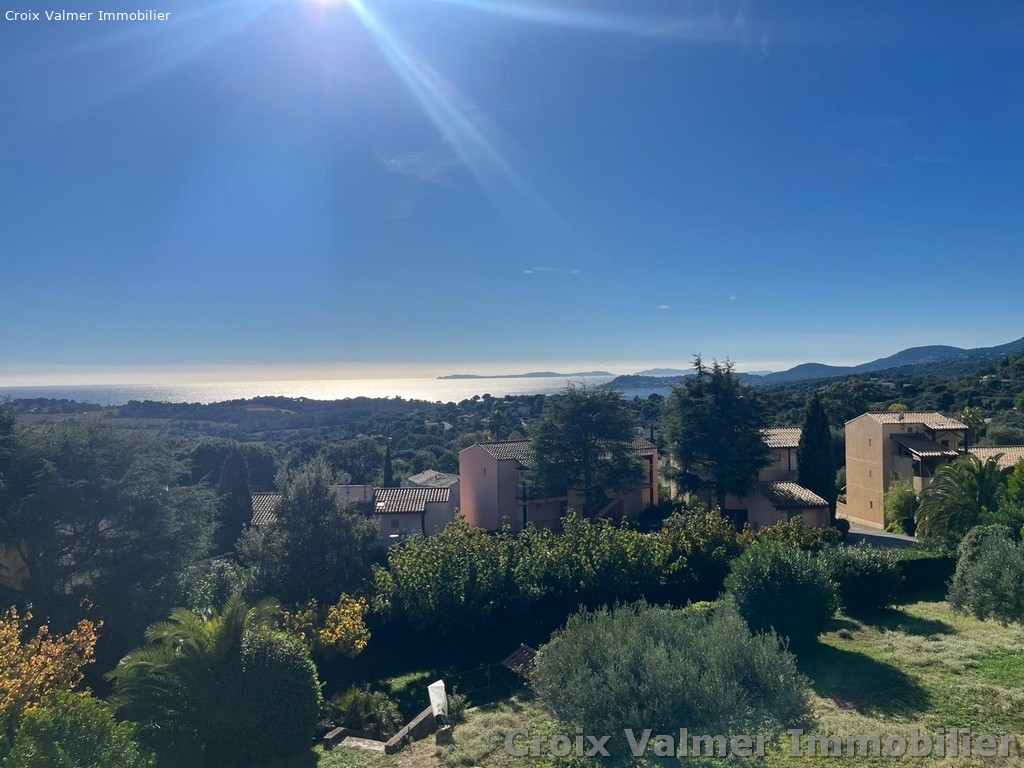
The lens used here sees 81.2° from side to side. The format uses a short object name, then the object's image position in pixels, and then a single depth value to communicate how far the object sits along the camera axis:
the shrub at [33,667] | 7.03
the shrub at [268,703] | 8.35
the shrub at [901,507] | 28.89
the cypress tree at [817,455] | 31.42
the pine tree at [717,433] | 28.58
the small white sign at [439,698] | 9.97
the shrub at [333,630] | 12.07
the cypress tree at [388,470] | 50.45
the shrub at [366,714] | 10.38
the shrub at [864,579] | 14.77
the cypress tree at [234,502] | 30.03
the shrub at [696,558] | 16.25
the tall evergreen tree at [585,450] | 30.31
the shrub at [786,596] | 11.90
